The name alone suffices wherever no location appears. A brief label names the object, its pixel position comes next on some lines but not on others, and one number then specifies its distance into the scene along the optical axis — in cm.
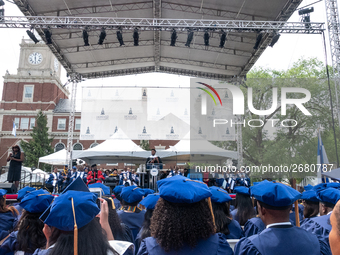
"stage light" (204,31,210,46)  1357
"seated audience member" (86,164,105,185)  1283
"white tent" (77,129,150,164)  1490
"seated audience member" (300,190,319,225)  402
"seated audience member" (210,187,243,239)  326
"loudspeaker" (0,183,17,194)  729
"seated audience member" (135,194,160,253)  325
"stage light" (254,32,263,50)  1352
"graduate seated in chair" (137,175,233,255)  178
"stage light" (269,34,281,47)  1337
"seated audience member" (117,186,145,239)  408
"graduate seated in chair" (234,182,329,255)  195
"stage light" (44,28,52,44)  1347
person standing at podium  1186
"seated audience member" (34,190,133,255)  158
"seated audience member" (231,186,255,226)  458
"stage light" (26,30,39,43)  1321
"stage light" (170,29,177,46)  1351
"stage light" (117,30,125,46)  1344
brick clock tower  4066
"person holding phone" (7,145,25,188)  863
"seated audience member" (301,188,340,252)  296
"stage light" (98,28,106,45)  1324
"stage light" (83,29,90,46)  1332
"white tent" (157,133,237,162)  1476
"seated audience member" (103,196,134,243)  297
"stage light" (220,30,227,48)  1352
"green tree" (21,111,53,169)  3569
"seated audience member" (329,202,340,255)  167
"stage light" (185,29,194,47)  1338
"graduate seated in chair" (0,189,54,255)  244
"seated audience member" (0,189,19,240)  361
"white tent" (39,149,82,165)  1892
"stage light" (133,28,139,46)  1336
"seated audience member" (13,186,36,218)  507
